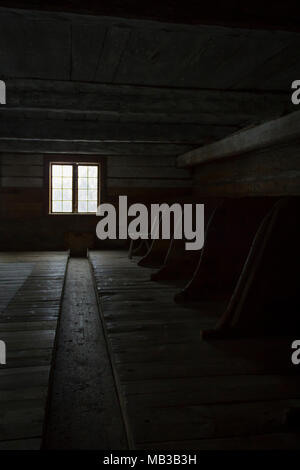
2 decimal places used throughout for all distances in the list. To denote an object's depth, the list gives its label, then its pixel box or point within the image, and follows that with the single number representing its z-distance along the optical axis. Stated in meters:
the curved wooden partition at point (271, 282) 2.75
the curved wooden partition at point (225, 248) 4.02
